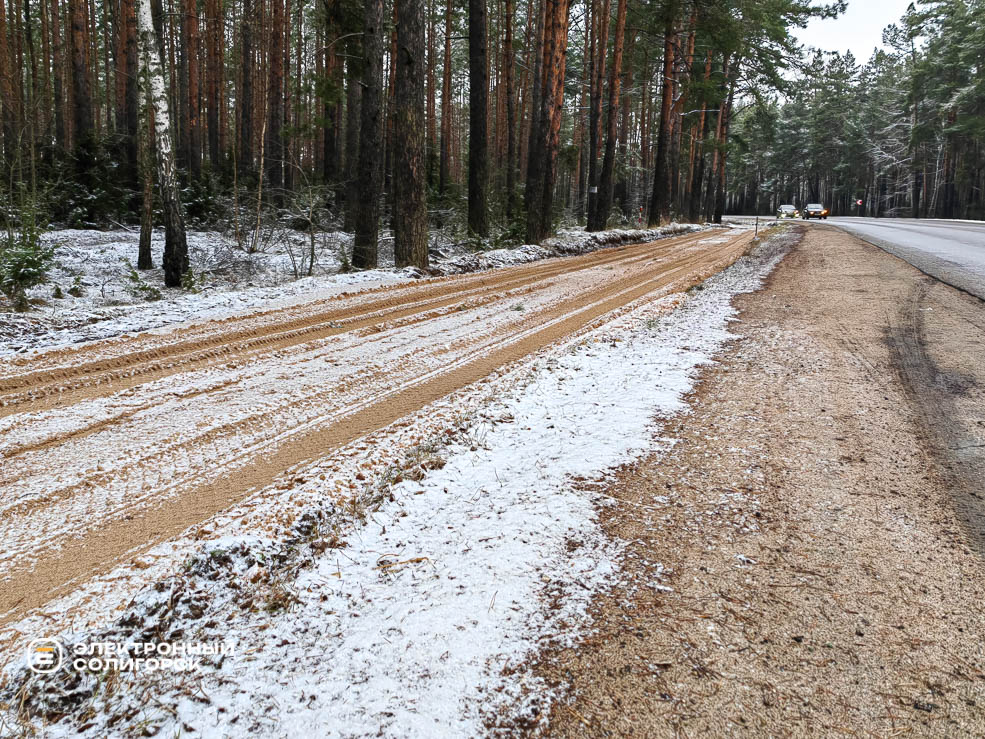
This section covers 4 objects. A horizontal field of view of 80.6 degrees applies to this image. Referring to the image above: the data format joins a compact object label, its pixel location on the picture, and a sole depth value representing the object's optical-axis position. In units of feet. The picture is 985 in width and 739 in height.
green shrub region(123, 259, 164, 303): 28.14
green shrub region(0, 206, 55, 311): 22.34
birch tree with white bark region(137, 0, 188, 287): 27.61
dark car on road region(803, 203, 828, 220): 148.10
